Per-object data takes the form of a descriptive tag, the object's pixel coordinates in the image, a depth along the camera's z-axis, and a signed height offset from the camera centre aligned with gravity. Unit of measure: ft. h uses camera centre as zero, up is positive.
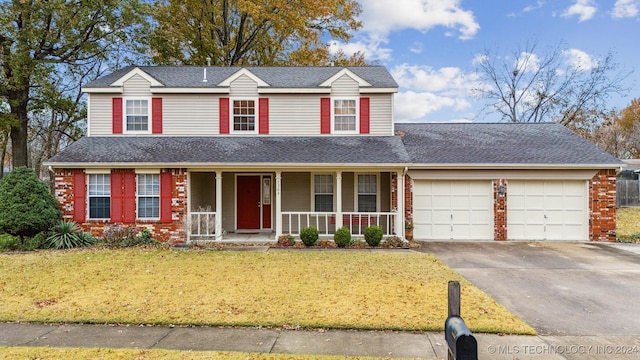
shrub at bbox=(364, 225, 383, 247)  38.22 -5.99
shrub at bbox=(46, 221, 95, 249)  37.32 -5.98
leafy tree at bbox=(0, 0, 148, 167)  52.80 +22.72
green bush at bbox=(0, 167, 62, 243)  35.78 -2.42
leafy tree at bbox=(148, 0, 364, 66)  73.82 +33.88
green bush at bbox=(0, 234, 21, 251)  36.40 -6.44
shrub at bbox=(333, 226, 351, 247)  38.09 -6.14
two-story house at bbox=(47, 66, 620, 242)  40.50 +1.68
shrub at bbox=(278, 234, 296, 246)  39.11 -6.66
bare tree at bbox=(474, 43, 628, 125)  85.71 +23.92
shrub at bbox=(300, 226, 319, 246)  38.40 -6.05
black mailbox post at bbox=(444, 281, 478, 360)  7.77 -3.64
